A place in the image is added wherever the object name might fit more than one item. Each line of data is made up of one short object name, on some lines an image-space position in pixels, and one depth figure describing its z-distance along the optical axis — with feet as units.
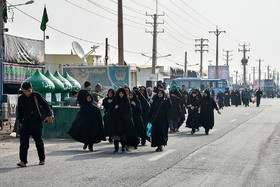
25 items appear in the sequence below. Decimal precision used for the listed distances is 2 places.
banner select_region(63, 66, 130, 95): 103.19
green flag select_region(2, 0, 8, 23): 61.98
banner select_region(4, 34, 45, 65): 94.12
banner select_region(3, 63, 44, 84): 92.94
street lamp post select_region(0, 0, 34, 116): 60.18
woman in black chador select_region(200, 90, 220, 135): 60.08
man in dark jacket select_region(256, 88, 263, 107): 156.00
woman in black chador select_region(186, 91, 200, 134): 60.80
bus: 199.52
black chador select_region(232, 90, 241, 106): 174.09
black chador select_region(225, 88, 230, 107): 170.40
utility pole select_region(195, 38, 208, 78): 278.05
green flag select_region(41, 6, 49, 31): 102.12
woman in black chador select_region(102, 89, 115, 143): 41.42
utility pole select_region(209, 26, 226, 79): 245.51
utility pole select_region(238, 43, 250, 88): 318.14
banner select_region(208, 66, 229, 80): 348.38
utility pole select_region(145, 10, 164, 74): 157.69
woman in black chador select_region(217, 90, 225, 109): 146.46
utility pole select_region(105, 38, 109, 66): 171.35
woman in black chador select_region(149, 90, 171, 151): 42.98
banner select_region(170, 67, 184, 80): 324.56
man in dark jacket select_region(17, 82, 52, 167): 33.17
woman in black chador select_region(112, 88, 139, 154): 41.06
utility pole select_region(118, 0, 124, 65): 88.79
